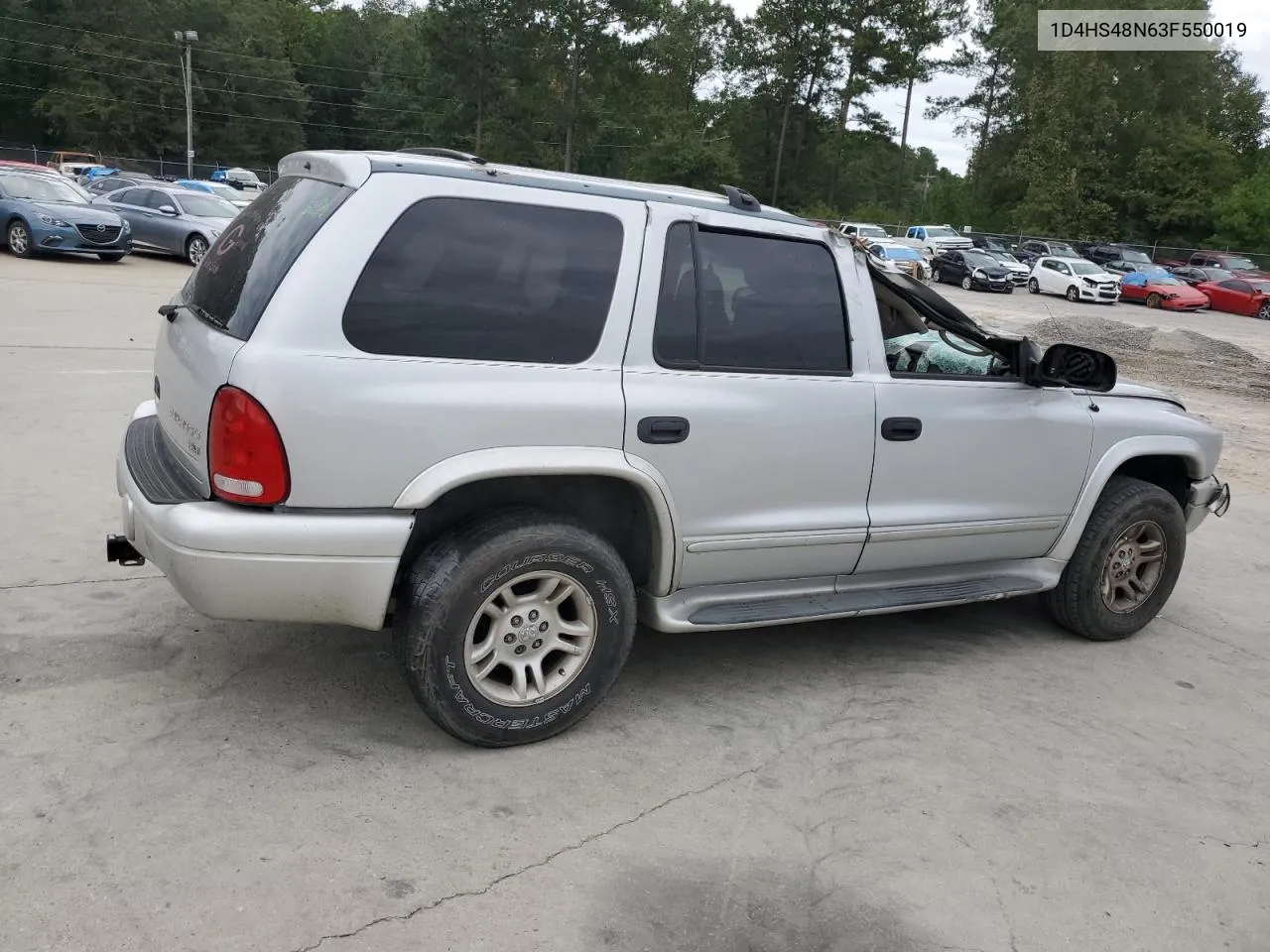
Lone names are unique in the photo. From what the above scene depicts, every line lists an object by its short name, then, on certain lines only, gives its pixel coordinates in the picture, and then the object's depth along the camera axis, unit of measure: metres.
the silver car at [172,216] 19.33
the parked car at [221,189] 27.26
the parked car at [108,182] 30.61
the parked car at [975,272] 36.44
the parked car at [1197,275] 37.41
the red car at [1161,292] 34.44
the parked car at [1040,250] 44.72
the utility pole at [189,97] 48.09
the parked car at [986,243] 48.69
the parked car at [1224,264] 41.35
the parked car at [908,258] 31.48
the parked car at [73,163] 52.12
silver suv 3.11
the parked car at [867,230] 42.97
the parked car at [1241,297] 33.59
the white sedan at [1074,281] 34.69
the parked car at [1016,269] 38.38
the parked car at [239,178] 53.89
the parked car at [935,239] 42.41
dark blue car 17.14
